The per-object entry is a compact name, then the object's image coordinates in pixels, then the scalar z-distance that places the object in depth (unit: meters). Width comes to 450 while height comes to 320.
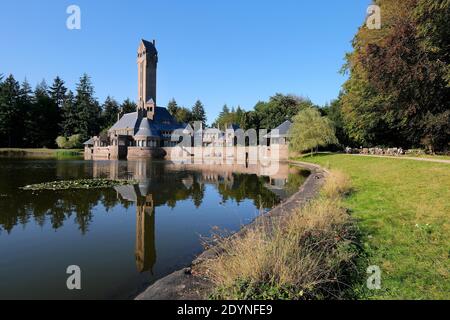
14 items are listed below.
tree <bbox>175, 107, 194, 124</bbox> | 102.06
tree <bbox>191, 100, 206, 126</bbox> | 116.21
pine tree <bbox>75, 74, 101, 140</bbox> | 86.56
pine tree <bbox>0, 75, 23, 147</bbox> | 78.38
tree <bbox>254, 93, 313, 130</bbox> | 75.76
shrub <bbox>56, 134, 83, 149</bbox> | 80.75
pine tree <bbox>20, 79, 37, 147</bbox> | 81.81
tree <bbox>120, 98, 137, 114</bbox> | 96.19
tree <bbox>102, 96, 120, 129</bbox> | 96.90
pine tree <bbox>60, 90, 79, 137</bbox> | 86.25
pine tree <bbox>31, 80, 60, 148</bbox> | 82.94
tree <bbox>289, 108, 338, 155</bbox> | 44.91
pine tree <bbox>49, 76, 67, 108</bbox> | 98.19
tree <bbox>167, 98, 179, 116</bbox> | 108.41
